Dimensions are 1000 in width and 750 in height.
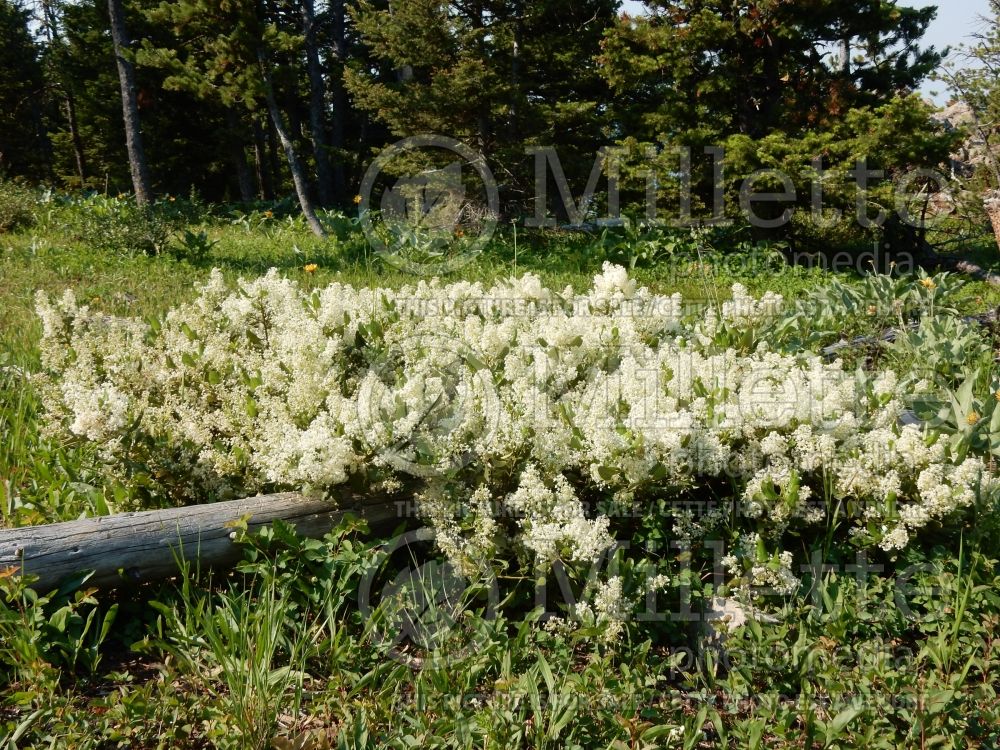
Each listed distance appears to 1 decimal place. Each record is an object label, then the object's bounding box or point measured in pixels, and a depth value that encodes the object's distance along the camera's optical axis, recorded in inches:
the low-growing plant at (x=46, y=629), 84.1
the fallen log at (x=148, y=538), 91.6
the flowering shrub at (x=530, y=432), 99.1
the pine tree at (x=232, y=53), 333.4
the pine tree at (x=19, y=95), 874.1
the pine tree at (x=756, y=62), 331.9
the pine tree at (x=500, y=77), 371.6
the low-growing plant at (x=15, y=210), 372.5
